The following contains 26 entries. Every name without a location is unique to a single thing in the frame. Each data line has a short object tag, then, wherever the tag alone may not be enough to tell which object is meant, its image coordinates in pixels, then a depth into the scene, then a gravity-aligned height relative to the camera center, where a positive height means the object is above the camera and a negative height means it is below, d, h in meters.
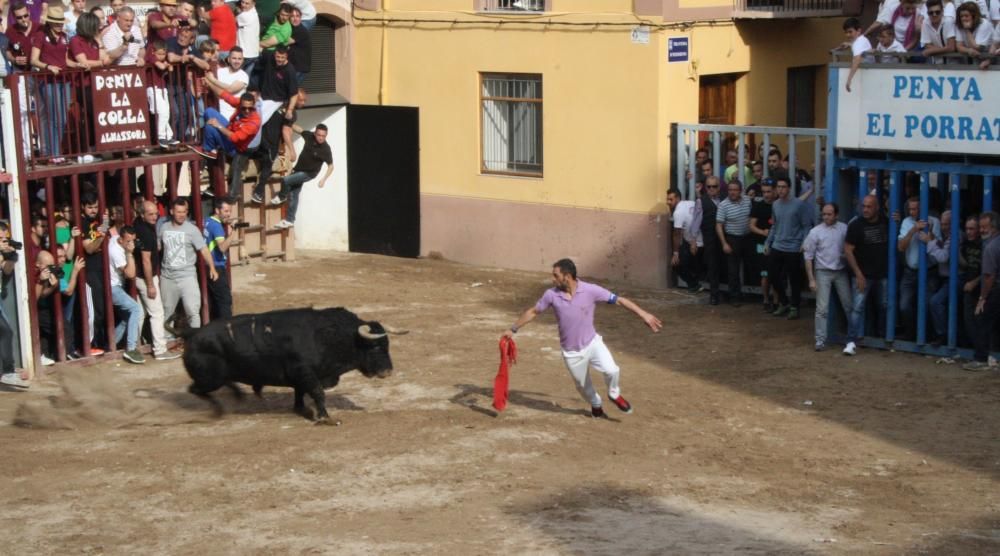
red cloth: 14.39 -2.50
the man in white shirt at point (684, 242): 20.64 -1.83
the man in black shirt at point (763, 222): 19.17 -1.45
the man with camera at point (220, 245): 17.73 -1.51
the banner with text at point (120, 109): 16.83 +0.11
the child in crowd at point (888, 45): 17.02 +0.74
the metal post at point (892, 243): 17.14 -1.55
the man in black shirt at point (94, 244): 16.73 -1.39
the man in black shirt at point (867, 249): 17.19 -1.62
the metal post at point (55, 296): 16.30 -1.94
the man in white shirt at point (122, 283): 16.92 -1.87
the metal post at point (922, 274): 16.88 -1.89
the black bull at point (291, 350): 14.16 -2.22
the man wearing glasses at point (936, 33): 16.59 +0.83
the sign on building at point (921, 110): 16.30 -0.03
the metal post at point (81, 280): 16.61 -1.79
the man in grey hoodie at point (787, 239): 18.61 -1.62
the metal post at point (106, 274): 16.86 -1.75
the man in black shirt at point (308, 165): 22.81 -0.74
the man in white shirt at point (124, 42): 18.41 +0.98
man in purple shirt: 13.96 -1.93
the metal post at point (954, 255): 16.61 -1.65
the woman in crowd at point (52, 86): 16.38 +0.37
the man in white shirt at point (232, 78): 19.95 +0.53
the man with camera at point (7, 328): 15.59 -2.18
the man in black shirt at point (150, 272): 17.08 -1.76
